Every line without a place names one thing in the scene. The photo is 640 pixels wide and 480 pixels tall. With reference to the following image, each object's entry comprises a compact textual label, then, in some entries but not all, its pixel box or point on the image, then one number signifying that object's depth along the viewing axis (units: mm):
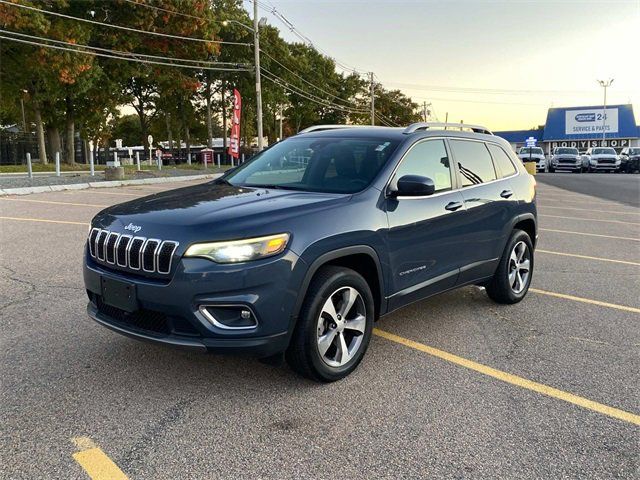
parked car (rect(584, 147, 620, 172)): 37906
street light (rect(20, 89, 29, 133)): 29188
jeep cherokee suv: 3174
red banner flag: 34250
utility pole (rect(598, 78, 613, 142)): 69000
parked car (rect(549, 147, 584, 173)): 38938
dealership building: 69375
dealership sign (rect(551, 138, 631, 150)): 70312
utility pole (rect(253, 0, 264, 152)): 33281
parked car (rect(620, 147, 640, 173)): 37812
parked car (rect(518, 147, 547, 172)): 40062
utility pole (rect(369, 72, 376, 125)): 65012
